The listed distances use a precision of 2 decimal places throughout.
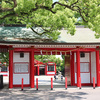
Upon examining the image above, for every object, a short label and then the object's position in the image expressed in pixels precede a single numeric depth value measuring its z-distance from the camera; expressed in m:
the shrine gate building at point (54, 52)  18.94
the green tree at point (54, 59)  49.06
